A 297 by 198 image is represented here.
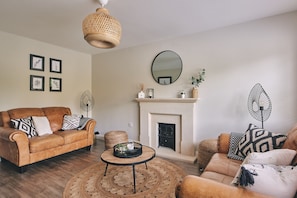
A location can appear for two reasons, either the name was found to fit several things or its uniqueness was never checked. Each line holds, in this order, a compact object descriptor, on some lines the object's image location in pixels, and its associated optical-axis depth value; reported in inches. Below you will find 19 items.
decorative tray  86.5
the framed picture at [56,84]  158.4
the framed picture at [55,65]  157.3
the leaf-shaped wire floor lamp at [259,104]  100.3
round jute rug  79.6
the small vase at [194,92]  126.8
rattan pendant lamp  67.9
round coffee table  78.4
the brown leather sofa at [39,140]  100.1
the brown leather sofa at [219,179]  41.1
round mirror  137.6
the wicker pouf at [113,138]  136.4
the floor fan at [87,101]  185.5
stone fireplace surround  129.3
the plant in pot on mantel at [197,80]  126.0
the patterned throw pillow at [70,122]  141.7
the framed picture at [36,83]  144.1
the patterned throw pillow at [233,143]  81.3
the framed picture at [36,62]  143.0
